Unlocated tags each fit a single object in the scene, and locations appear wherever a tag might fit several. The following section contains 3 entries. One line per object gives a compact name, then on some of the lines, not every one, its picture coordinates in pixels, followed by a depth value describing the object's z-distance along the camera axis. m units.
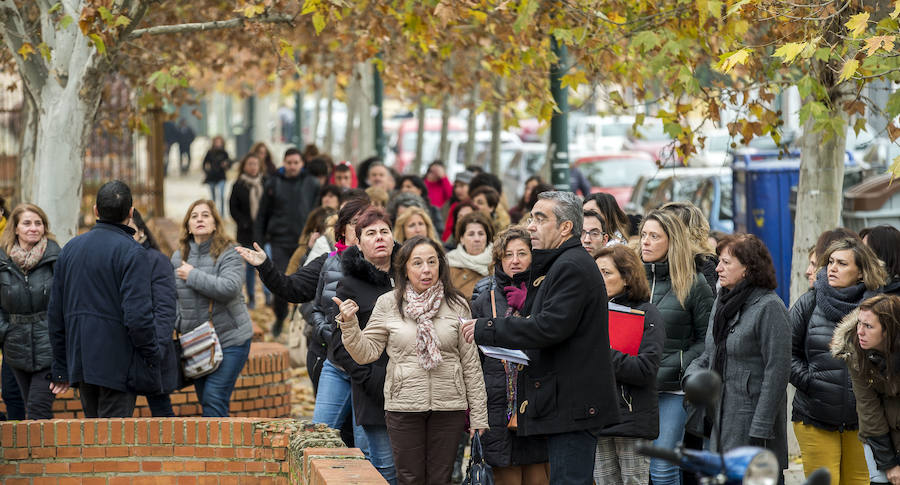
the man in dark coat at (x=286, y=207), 28.11
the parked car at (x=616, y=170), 43.00
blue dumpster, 26.50
